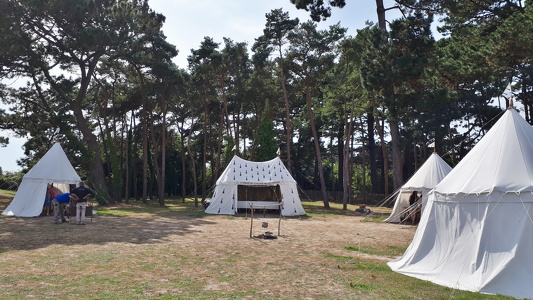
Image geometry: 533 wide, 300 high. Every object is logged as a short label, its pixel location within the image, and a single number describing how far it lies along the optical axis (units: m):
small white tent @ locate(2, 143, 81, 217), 16.97
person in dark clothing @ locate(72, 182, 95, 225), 13.80
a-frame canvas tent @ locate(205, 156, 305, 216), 20.72
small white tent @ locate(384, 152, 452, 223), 16.92
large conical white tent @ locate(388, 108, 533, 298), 6.19
